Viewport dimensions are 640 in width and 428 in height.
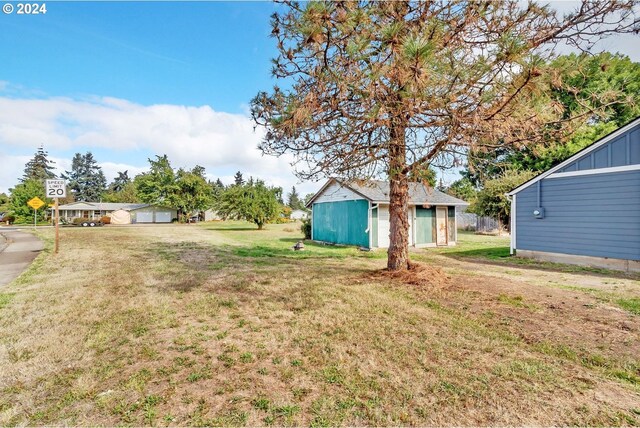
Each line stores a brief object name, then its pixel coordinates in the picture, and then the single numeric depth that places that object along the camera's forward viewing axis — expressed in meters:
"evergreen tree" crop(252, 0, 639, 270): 3.94
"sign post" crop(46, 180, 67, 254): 10.61
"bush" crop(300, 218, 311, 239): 18.69
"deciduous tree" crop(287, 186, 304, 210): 82.75
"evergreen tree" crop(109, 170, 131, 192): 73.94
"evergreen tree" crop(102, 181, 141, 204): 57.50
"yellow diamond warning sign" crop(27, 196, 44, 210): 16.09
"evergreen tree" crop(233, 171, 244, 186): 81.00
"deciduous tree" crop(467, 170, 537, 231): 19.27
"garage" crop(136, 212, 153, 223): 43.41
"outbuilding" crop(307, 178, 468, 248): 13.33
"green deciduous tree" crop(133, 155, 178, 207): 38.59
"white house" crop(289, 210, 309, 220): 64.20
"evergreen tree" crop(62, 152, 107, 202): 66.06
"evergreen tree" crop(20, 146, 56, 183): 56.25
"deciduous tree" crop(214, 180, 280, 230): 26.83
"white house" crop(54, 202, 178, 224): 41.78
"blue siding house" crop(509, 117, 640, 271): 8.11
